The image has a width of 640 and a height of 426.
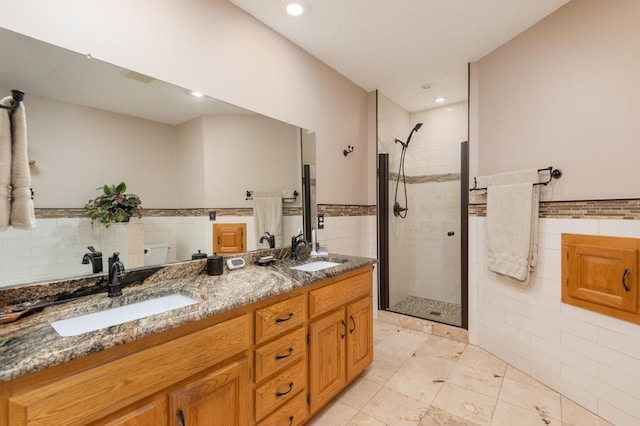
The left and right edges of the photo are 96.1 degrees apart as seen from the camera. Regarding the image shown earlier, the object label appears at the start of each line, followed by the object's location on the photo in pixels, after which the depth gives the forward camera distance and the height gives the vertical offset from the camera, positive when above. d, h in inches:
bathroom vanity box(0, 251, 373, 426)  30.8 -20.6
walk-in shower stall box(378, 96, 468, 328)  128.5 -0.6
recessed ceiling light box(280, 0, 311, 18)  72.8 +52.7
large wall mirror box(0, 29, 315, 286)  47.0 +11.9
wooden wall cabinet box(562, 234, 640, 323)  62.9 -16.1
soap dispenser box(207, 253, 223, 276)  65.4 -12.3
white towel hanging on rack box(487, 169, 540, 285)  81.9 -4.9
